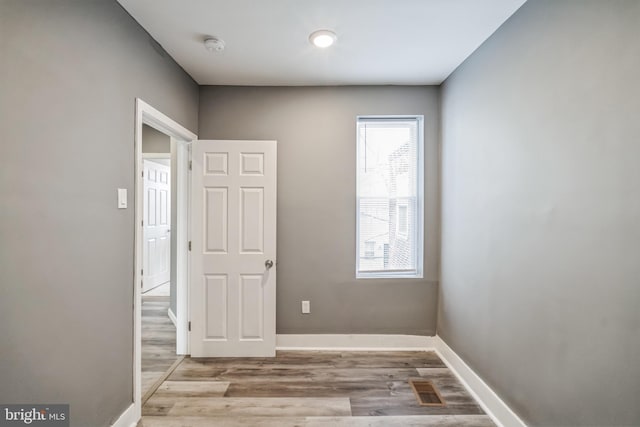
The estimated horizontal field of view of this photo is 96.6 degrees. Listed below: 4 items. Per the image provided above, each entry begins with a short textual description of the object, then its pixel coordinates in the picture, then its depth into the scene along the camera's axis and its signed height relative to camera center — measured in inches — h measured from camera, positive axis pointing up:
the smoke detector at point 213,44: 80.7 +48.7
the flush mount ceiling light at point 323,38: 77.4 +48.9
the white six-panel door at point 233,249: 106.7 -13.5
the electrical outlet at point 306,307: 113.7 -37.2
